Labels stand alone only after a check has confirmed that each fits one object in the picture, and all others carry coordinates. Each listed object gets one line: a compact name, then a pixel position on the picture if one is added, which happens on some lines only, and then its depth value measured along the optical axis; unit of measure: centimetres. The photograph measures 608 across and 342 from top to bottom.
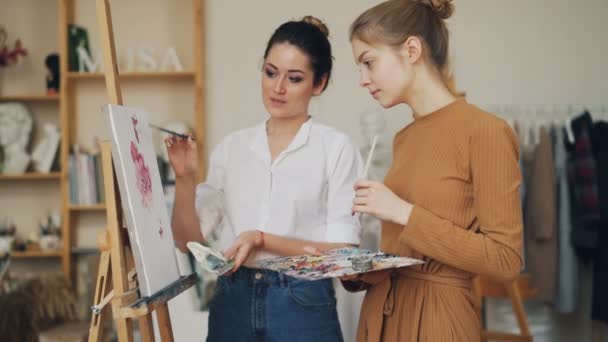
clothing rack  356
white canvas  136
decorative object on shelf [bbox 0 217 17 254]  384
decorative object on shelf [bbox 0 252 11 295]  338
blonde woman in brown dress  128
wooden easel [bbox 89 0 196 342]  134
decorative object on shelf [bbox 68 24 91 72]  398
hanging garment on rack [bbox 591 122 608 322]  349
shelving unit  396
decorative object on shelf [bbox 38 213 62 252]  400
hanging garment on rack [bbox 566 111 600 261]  352
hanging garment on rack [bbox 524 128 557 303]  362
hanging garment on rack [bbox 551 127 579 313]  367
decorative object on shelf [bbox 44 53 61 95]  408
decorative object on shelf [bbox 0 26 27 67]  408
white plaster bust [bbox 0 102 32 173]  402
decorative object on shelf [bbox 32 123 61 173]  410
